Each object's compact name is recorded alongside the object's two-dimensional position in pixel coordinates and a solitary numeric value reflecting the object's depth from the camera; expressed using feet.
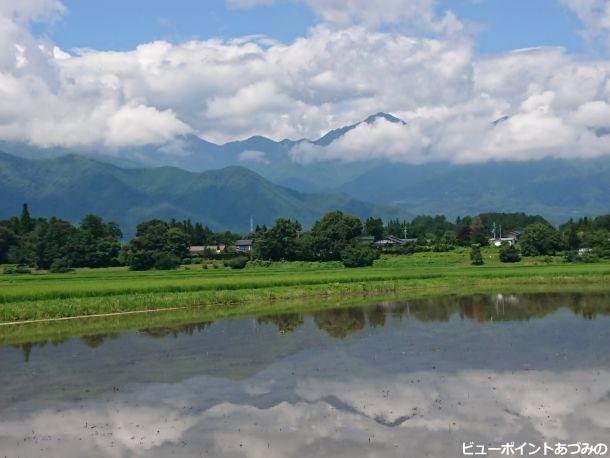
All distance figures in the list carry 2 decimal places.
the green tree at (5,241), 297.74
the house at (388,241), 428.85
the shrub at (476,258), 255.70
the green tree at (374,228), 448.24
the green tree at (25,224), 337.11
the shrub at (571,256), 256.97
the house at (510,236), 526.45
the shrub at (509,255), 260.62
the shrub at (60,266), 265.13
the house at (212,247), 439.63
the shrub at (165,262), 270.26
